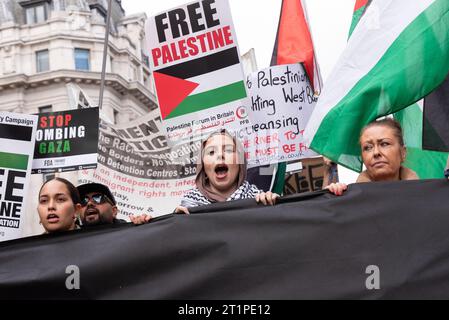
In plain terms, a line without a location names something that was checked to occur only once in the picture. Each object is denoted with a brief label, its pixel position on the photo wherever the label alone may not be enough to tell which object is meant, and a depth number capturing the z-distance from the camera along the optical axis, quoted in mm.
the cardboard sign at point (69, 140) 5246
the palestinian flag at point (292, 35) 6488
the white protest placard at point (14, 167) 4770
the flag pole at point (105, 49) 9430
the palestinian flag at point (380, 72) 4062
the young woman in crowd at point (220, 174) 3639
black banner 2998
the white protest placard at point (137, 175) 7641
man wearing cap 4496
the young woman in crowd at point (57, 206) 3570
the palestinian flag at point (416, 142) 4719
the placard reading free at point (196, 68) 5488
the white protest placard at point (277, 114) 5895
